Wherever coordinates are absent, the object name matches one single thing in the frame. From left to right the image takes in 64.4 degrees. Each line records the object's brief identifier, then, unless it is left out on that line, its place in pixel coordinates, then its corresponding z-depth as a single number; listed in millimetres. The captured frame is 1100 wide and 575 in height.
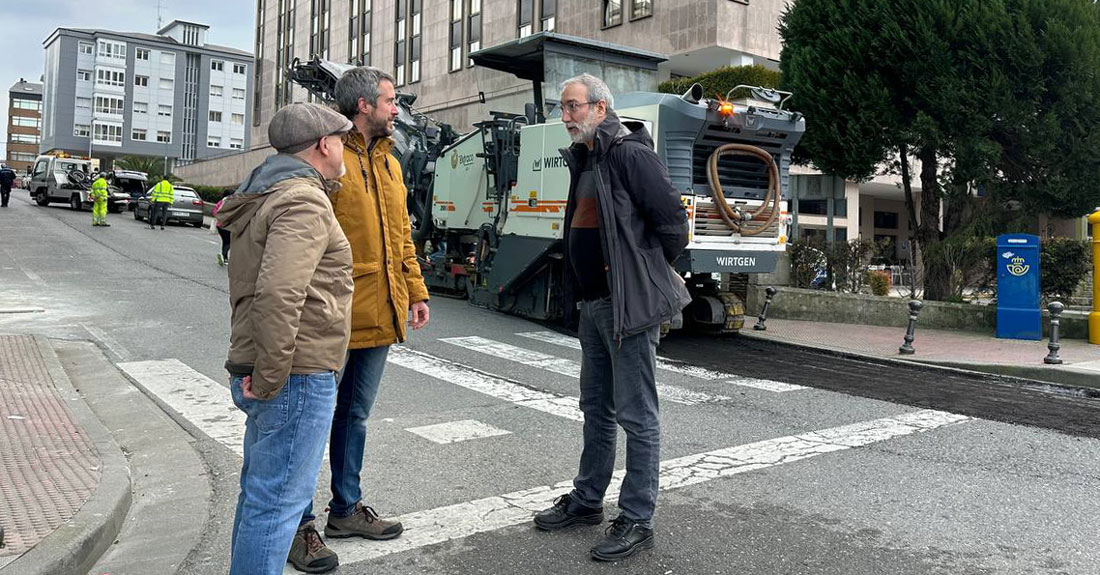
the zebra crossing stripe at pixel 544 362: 7363
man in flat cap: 2748
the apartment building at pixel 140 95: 93562
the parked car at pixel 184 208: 28266
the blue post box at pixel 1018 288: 11258
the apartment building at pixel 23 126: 133000
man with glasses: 3857
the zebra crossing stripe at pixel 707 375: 8055
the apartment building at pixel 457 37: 25594
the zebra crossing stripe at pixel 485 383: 6843
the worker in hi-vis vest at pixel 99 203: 25344
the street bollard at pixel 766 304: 12414
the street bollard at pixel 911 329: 10375
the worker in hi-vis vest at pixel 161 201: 26234
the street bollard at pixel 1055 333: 9305
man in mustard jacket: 3707
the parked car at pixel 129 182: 33906
